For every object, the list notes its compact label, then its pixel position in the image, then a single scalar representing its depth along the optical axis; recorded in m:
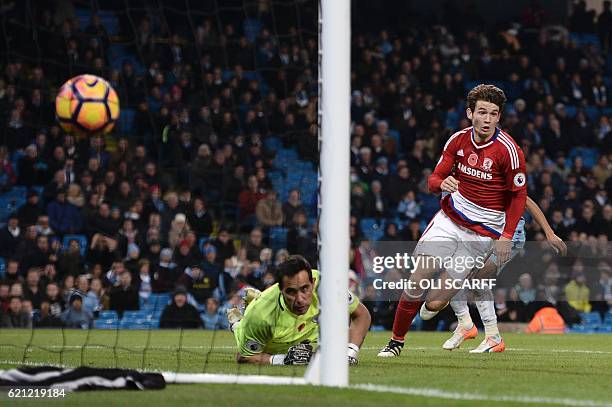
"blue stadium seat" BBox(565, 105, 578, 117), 25.09
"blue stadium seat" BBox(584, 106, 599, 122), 25.12
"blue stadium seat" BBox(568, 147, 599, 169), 24.08
